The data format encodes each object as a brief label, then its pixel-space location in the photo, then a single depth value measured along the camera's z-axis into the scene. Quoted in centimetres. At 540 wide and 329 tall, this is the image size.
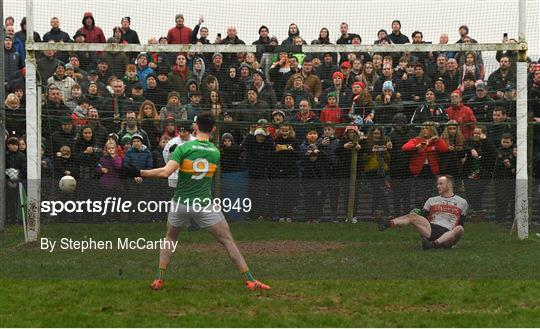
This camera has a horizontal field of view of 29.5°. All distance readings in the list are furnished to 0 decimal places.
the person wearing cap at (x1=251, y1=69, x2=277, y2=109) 1848
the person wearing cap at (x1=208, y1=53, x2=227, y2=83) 1870
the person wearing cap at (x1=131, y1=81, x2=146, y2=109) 1836
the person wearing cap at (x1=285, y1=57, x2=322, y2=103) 1870
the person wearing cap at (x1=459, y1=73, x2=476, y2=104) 1866
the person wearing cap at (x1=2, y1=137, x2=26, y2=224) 1791
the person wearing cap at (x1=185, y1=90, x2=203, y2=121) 1834
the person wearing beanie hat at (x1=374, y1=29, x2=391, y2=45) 1836
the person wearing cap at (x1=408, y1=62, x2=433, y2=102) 1861
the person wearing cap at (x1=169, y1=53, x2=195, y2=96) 1838
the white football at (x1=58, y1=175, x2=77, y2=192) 1627
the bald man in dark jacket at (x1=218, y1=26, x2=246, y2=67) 1825
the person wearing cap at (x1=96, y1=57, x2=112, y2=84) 1861
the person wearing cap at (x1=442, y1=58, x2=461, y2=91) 1881
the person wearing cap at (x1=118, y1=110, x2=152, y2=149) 1789
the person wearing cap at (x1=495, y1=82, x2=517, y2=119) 1808
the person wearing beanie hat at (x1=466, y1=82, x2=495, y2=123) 1855
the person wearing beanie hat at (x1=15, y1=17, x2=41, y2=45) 2022
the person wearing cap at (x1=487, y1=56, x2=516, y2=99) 1811
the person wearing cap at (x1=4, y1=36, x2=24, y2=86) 1917
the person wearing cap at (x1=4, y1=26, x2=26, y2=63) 1970
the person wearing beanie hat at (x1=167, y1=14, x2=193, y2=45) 1822
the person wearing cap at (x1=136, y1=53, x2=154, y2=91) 1872
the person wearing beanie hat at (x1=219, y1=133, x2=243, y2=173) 1817
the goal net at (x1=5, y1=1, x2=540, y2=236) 1783
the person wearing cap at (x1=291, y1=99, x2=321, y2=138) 1828
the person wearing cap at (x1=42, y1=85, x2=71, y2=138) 1766
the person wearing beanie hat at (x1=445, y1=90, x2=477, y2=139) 1836
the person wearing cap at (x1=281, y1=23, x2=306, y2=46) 1814
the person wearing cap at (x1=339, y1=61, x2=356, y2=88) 1869
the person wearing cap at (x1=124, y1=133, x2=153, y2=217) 1778
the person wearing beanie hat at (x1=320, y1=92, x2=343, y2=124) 1847
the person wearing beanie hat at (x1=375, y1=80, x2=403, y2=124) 1858
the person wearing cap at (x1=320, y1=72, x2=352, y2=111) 1856
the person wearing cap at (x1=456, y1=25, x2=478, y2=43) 1795
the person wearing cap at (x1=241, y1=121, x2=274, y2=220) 1809
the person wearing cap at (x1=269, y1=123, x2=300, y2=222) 1814
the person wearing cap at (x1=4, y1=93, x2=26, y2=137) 1784
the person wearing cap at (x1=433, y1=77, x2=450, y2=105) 1864
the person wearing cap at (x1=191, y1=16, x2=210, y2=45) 1831
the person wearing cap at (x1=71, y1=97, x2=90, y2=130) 1789
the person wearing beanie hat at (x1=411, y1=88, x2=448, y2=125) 1827
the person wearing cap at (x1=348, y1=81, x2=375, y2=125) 1852
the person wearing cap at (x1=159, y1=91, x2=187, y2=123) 1825
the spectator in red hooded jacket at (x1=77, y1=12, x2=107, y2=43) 1805
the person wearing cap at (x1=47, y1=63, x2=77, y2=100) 1830
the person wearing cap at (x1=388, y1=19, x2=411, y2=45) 1833
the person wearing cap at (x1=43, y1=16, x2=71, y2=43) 1812
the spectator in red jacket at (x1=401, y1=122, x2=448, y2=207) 1791
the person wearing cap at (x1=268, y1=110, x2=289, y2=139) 1819
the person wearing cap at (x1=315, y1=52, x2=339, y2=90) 1877
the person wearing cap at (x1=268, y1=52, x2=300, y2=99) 1861
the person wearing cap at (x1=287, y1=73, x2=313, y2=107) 1848
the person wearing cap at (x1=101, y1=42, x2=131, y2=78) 1861
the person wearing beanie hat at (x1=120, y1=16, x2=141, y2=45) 1794
